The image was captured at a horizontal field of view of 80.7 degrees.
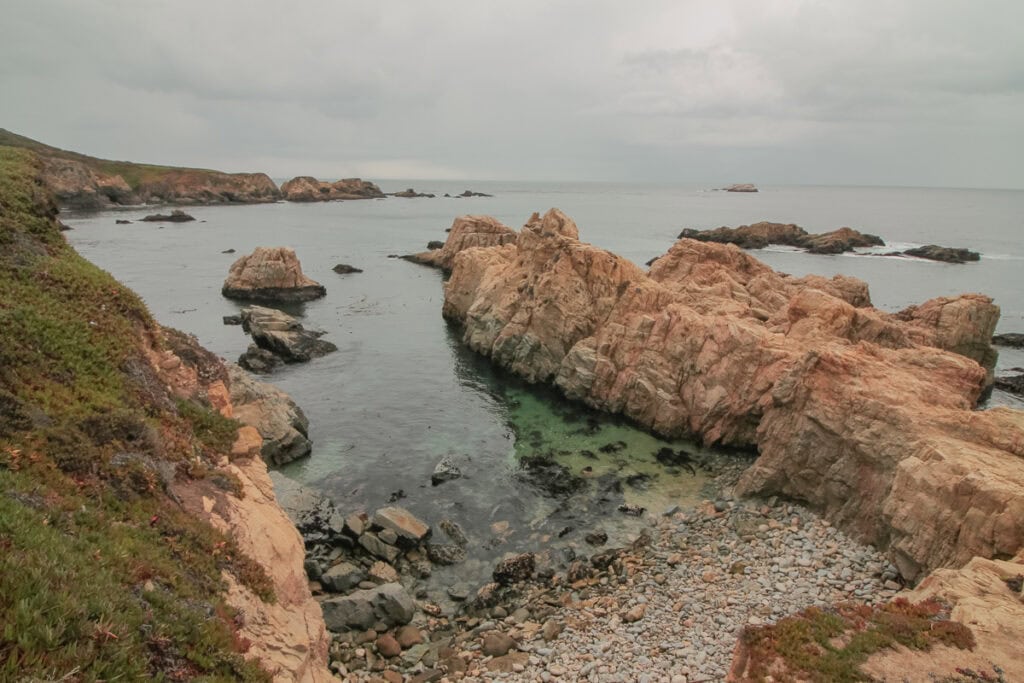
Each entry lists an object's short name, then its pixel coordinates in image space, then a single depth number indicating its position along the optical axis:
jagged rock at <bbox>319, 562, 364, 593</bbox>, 23.41
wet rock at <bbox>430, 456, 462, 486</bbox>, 32.23
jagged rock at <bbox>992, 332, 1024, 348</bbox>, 59.56
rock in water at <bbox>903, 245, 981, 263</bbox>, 110.00
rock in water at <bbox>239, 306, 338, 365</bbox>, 52.59
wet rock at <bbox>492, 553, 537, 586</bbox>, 24.08
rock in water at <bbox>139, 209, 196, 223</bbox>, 150.00
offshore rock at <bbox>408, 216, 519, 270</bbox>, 98.94
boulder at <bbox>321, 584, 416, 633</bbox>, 21.09
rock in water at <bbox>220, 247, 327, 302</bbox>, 76.69
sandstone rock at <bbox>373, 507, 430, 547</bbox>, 26.12
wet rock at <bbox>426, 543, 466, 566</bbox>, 25.44
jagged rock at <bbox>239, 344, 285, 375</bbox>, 49.59
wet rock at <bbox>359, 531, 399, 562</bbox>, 25.31
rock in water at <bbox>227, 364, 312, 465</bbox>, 33.81
